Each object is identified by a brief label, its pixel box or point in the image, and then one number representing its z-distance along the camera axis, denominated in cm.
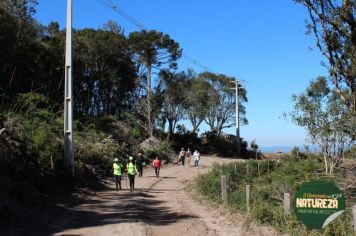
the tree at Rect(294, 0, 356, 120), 2027
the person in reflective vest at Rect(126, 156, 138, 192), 2245
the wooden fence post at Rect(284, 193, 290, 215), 1211
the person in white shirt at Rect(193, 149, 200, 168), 4247
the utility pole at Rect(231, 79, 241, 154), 7006
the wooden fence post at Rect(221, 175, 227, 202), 1714
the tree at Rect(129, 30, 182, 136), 5709
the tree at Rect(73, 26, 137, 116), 5269
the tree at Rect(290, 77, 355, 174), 3812
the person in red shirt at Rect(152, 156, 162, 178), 3221
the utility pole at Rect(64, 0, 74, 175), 2278
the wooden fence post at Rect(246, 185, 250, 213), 1426
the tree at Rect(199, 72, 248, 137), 7806
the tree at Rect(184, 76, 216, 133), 6700
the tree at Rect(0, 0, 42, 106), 3931
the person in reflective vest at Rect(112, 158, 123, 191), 2252
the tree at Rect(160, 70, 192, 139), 6188
